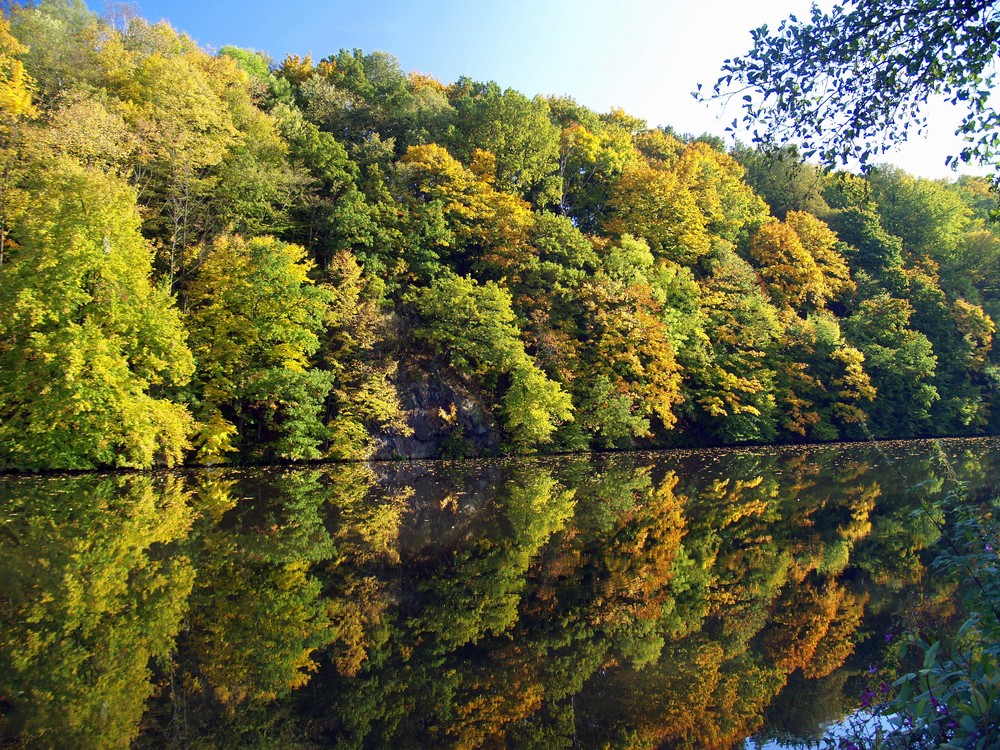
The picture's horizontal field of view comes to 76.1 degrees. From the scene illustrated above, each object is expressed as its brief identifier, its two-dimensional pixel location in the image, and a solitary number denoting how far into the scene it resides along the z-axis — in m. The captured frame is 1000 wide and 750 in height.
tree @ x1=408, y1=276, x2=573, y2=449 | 29.39
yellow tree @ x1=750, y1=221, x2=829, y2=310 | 43.12
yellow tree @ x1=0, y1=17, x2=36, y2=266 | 22.20
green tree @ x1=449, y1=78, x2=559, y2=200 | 39.81
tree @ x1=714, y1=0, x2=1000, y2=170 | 5.48
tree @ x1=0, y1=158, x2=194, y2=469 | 19.50
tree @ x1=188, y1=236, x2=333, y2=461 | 25.14
